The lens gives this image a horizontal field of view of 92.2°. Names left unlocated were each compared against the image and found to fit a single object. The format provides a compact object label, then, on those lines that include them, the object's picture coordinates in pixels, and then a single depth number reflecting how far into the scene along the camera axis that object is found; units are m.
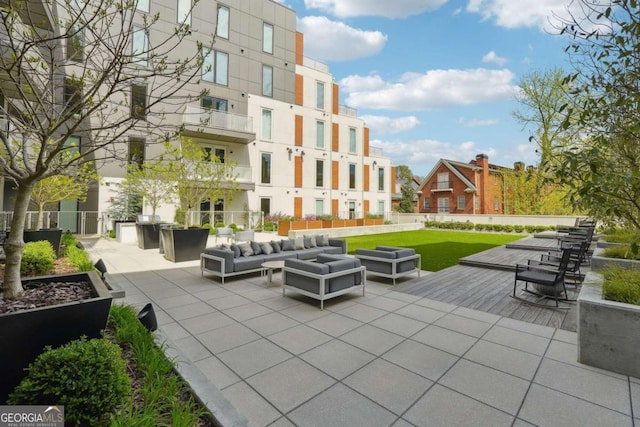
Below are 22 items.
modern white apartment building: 17.44
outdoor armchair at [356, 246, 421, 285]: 7.10
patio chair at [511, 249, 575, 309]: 5.43
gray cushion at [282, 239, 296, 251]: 9.19
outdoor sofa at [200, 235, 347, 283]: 7.30
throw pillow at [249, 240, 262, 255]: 8.30
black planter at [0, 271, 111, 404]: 2.44
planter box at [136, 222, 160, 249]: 12.04
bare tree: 2.57
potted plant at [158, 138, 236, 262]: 9.73
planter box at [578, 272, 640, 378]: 3.25
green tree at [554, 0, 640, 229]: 2.86
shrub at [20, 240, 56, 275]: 5.00
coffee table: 6.84
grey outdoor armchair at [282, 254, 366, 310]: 5.47
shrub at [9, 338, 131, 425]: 2.08
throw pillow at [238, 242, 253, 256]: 7.98
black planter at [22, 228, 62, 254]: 7.98
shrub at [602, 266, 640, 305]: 3.53
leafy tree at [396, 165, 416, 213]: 35.84
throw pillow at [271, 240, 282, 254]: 8.84
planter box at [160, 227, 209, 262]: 9.62
